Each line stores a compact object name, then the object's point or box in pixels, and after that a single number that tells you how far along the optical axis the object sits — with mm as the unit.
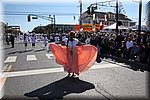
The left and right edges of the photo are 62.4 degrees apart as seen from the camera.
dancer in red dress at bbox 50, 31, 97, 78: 4424
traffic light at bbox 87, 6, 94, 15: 15943
